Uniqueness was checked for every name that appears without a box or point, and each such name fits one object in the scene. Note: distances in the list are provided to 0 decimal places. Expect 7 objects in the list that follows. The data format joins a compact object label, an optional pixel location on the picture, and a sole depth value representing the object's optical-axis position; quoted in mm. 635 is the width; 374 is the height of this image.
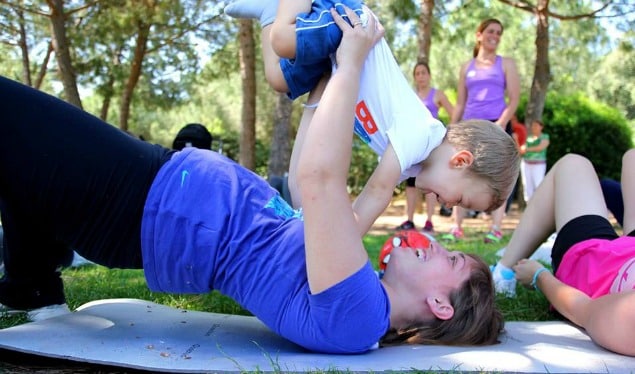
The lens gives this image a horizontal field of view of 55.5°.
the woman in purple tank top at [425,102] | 7238
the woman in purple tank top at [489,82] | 6238
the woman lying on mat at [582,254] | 2146
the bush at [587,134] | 14289
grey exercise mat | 1910
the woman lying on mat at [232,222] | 1865
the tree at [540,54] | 10898
